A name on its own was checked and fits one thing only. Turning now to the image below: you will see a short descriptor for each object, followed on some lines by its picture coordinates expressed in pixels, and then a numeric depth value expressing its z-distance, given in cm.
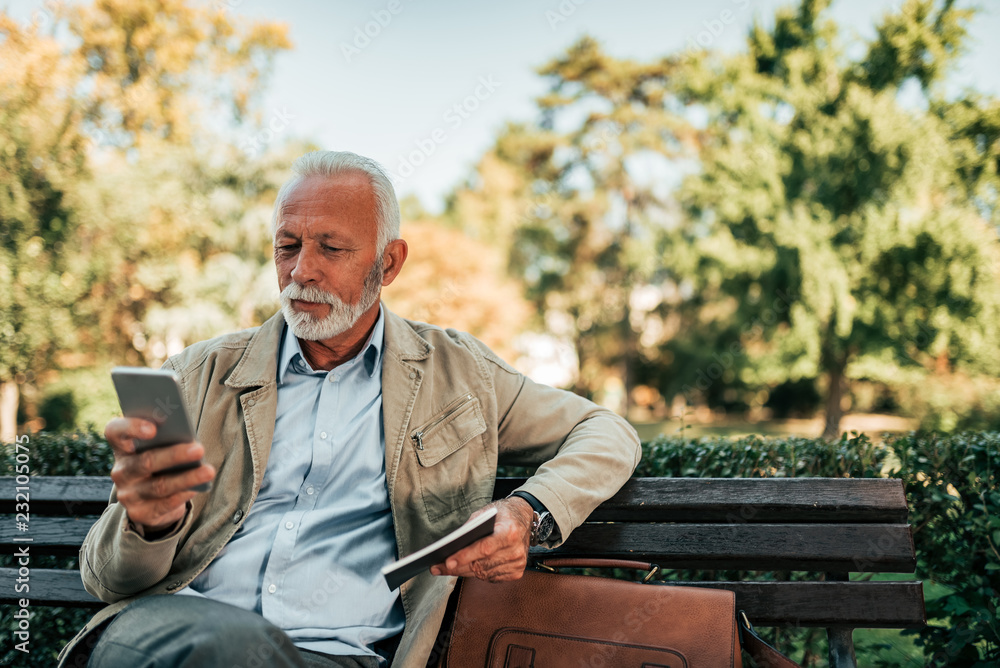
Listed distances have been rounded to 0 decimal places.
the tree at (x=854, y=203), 1495
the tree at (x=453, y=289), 2194
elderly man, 188
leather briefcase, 184
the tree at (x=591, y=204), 2586
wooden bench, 214
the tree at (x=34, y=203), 1434
